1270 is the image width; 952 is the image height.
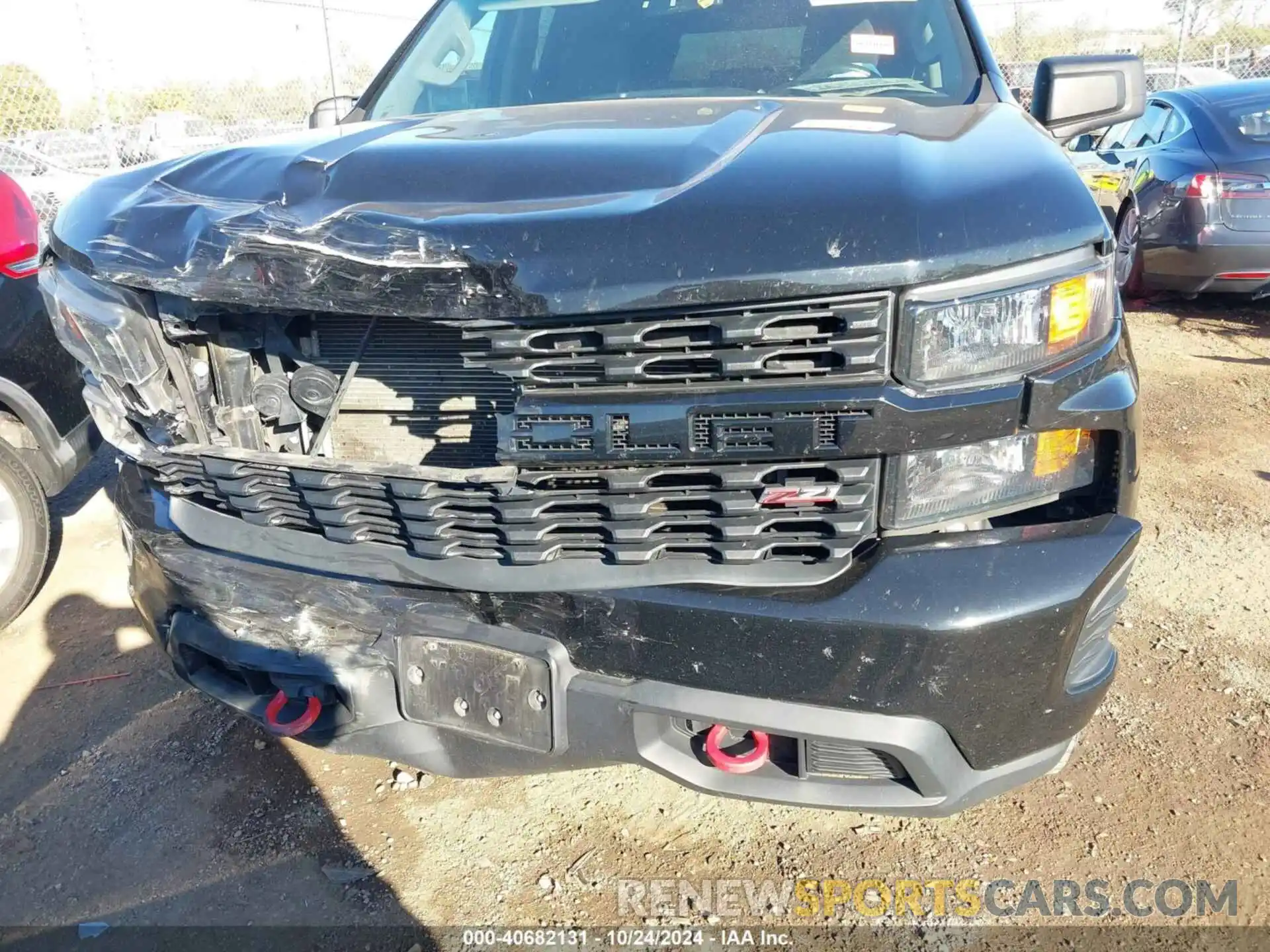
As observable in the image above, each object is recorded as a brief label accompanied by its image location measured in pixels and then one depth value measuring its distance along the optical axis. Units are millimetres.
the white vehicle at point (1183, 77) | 12336
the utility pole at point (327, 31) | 9852
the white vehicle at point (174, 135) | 8688
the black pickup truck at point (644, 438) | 1500
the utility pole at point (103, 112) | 7125
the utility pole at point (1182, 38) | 11930
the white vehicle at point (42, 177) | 7254
